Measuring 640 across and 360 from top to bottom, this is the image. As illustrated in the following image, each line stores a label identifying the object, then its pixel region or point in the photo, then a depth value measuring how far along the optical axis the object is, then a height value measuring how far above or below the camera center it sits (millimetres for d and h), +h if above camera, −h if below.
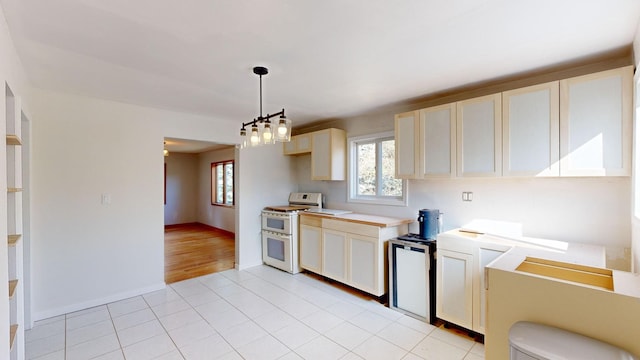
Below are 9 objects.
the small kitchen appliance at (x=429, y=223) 2996 -472
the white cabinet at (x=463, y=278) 2389 -876
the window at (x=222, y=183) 7498 -96
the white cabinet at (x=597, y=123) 1965 +394
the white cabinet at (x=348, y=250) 3184 -887
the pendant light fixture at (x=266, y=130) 2293 +410
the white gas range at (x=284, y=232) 4207 -799
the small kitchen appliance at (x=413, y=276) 2770 -988
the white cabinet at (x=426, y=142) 2838 +383
